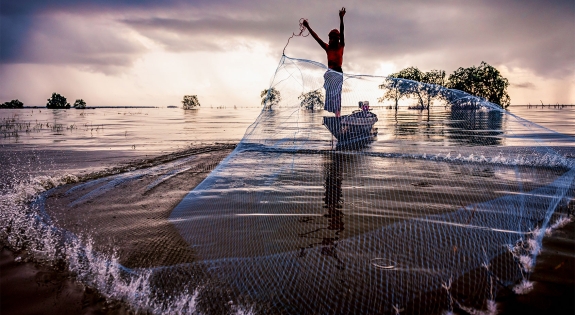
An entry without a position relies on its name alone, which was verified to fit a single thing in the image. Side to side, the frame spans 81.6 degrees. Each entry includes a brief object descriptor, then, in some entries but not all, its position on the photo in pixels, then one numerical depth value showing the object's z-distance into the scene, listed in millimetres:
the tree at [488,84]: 61969
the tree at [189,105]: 130000
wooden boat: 7023
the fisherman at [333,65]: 6895
